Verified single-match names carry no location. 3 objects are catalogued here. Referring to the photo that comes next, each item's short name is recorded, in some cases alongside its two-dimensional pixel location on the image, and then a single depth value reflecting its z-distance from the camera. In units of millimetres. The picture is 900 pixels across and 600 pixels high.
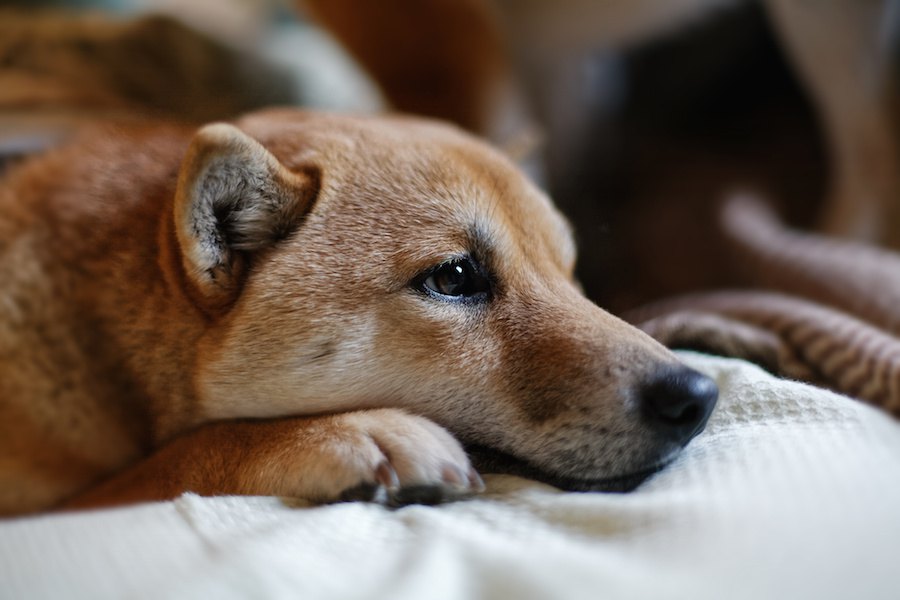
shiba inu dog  532
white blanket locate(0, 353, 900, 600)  468
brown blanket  584
